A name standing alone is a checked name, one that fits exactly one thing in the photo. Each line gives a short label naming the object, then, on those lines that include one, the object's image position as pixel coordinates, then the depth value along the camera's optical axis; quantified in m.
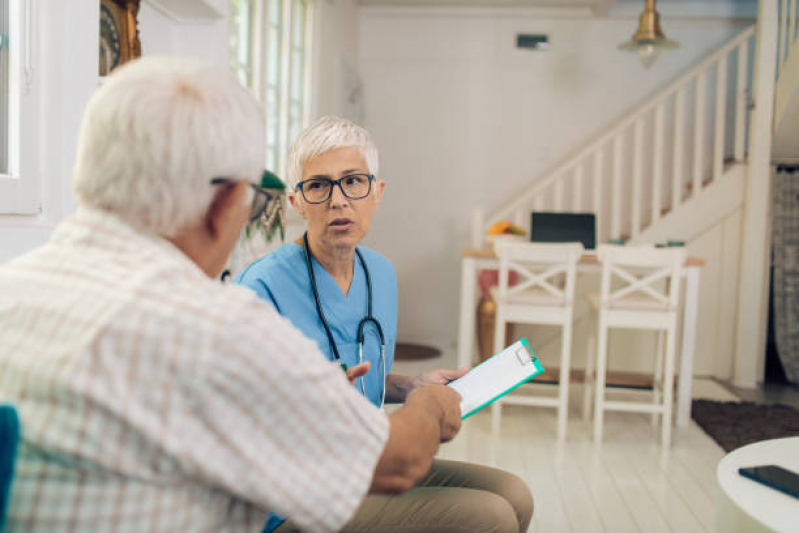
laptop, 4.21
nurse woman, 1.37
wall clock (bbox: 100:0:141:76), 2.26
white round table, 1.23
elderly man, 0.65
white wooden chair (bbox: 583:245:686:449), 3.29
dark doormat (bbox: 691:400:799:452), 3.40
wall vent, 5.78
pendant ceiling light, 4.53
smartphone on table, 1.36
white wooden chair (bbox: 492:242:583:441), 3.35
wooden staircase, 4.80
